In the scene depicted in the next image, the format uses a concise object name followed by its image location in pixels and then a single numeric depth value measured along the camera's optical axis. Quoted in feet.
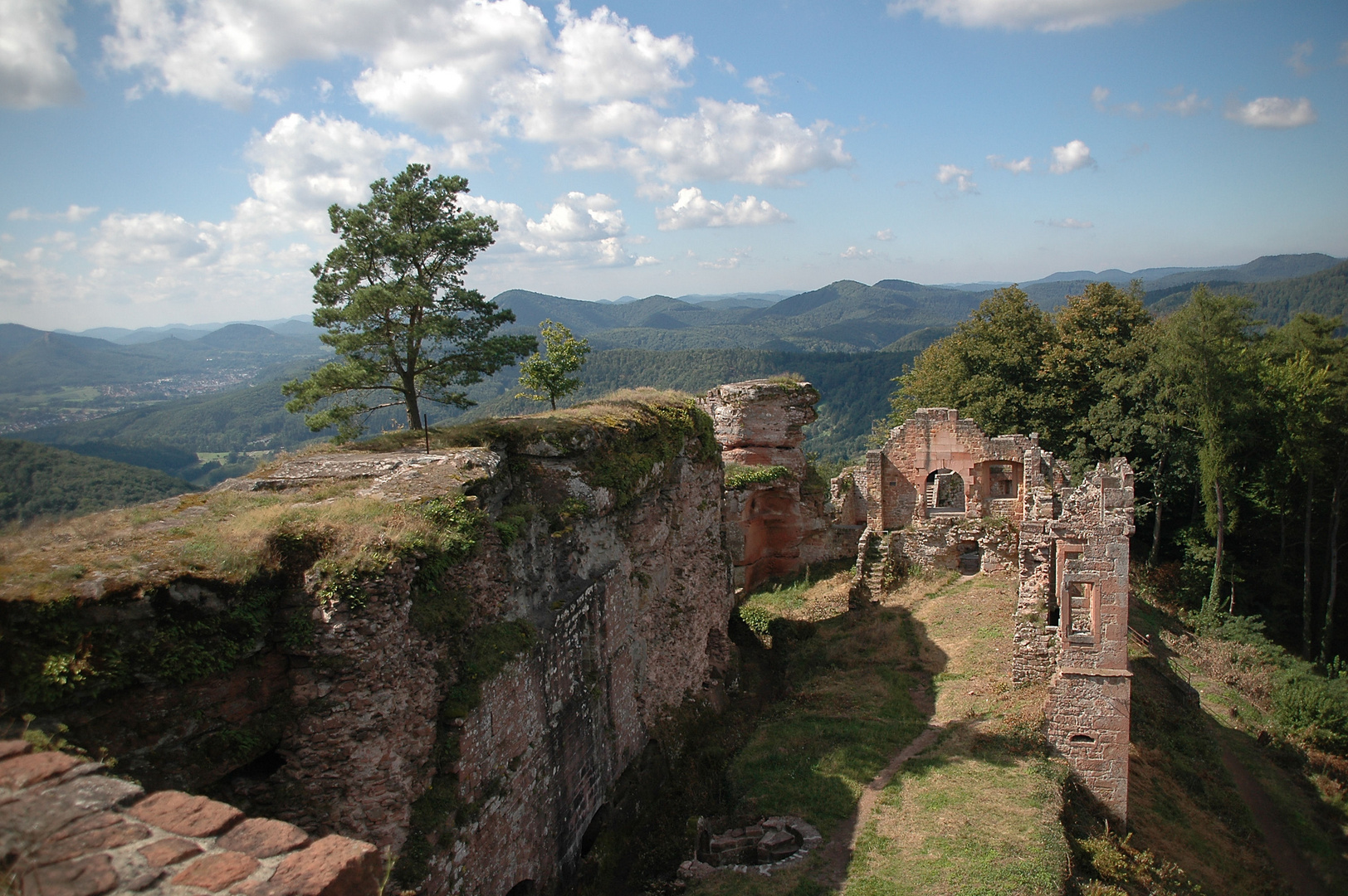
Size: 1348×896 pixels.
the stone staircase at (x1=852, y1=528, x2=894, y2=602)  74.79
